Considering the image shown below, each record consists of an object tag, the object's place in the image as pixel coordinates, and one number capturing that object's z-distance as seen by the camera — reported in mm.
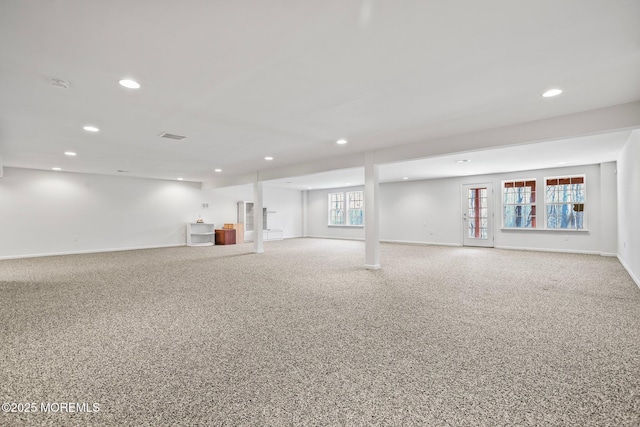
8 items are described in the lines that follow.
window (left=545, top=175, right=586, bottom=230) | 8312
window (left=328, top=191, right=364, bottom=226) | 12938
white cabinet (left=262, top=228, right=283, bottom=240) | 12931
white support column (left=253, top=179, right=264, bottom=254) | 9023
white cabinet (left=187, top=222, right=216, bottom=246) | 11188
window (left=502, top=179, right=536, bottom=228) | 9094
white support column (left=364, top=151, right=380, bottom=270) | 6123
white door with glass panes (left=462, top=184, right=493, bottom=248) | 9844
